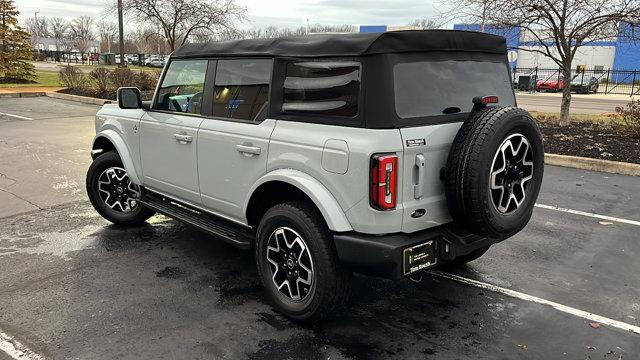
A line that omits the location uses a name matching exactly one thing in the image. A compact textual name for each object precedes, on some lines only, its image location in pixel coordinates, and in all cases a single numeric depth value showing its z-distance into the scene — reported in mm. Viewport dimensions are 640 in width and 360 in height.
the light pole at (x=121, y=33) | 22300
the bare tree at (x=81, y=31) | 94875
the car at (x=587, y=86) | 32375
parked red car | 33462
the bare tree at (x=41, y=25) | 115988
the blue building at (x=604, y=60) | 48206
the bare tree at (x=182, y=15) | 21094
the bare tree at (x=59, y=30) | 105138
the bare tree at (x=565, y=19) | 10336
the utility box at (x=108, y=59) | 65750
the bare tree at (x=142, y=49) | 86288
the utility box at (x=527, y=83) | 34531
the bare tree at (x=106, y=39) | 100500
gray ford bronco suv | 2918
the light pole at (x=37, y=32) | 94875
